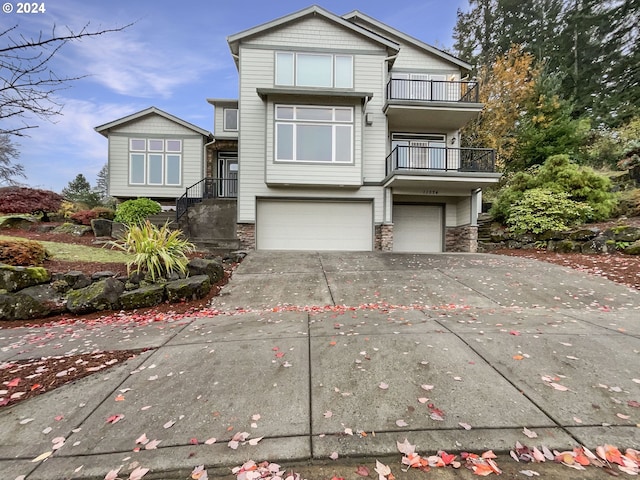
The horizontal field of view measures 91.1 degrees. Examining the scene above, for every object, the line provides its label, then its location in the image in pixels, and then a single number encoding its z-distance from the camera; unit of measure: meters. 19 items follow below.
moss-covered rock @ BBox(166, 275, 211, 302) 5.96
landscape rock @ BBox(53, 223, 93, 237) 11.35
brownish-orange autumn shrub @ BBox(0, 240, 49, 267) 6.59
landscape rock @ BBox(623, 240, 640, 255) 8.72
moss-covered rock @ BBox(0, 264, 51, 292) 5.62
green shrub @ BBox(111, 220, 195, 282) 6.30
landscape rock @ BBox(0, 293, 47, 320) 5.30
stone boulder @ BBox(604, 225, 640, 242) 9.09
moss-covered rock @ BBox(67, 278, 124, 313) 5.50
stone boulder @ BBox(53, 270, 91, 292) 5.89
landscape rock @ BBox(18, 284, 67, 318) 5.43
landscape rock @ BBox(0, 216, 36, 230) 11.54
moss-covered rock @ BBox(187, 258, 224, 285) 6.88
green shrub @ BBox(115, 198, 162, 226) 11.25
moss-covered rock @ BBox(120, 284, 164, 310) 5.69
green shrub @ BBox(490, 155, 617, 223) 11.32
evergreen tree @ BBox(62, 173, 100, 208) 37.97
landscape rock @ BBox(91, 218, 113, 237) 11.11
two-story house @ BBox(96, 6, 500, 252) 11.42
